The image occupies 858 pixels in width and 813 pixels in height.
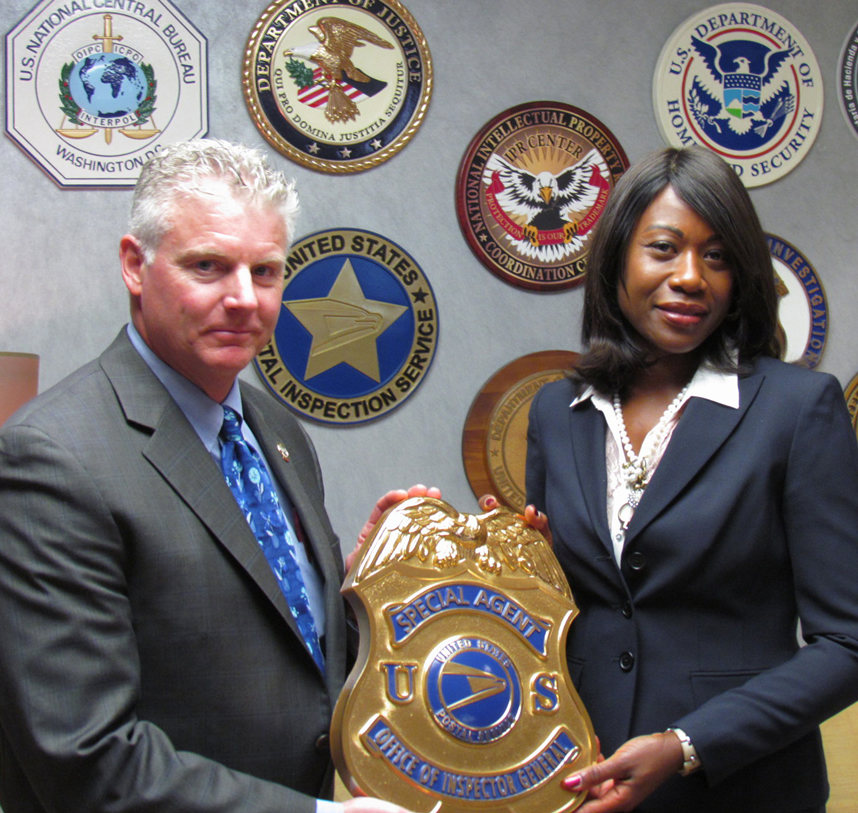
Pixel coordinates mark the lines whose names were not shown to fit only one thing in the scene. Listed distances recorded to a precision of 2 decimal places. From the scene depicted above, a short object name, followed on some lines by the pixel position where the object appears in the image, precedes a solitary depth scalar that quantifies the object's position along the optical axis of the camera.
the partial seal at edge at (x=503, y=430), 2.67
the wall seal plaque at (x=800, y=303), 2.83
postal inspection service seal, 2.59
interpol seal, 2.47
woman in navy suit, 1.25
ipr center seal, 2.68
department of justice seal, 2.55
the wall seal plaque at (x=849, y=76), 2.84
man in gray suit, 1.02
